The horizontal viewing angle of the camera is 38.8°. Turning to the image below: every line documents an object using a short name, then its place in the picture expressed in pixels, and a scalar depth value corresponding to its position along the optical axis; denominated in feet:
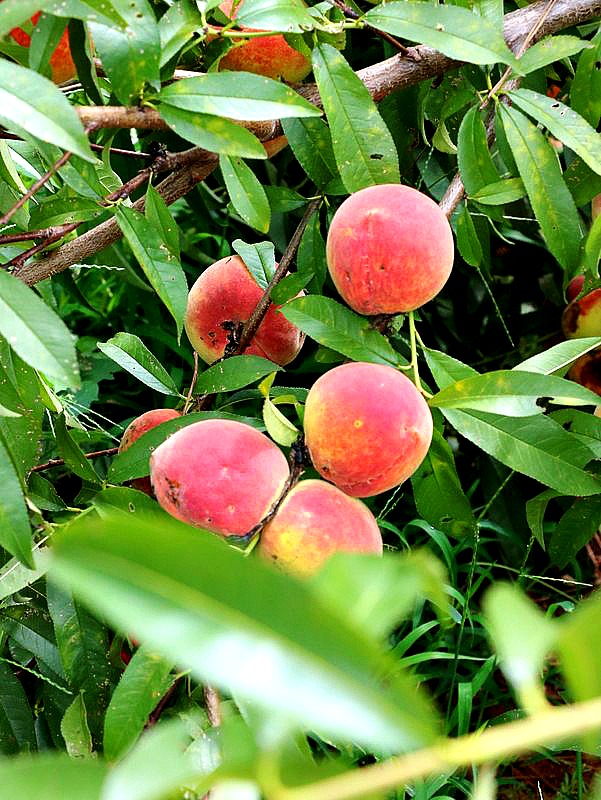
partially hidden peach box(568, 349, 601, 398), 3.82
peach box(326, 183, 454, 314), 2.38
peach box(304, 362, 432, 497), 2.18
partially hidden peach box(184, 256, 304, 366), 3.13
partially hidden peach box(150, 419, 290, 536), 2.15
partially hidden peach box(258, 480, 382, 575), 2.13
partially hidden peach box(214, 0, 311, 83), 3.13
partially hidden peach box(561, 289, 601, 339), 4.01
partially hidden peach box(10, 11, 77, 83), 2.78
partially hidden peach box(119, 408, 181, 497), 3.01
